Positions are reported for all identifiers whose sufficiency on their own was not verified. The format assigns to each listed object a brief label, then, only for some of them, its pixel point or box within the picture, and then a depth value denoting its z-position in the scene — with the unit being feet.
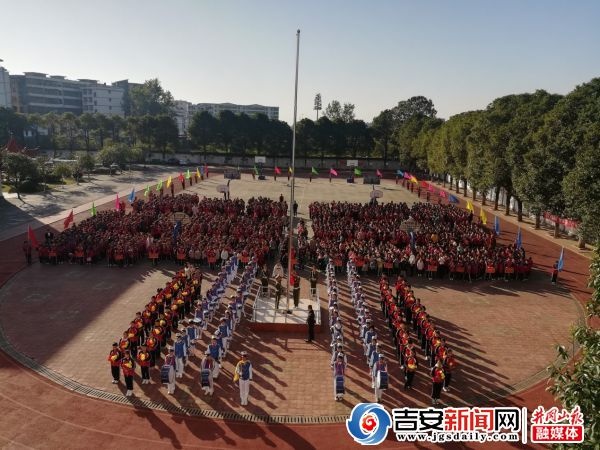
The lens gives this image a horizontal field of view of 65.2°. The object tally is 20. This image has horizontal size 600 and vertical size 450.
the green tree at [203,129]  281.54
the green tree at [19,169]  149.51
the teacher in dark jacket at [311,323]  54.95
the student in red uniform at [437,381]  42.65
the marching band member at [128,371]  42.75
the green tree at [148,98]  419.33
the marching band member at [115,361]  44.42
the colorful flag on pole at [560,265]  76.38
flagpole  57.26
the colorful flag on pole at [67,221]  94.60
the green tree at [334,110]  397.80
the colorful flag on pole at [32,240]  82.49
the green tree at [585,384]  19.80
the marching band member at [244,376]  41.34
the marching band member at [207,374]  42.98
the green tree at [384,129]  293.02
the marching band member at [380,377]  42.75
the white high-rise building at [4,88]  346.93
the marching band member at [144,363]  45.15
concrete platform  57.77
